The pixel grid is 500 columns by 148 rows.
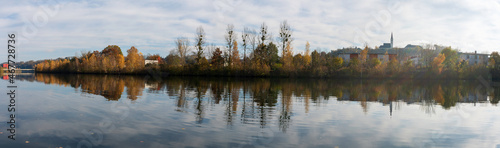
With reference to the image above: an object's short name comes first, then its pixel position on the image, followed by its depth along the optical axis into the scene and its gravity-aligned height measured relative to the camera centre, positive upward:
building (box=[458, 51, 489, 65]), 115.28 +7.14
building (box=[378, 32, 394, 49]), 150.45 +14.62
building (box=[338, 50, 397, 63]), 104.56 +6.87
